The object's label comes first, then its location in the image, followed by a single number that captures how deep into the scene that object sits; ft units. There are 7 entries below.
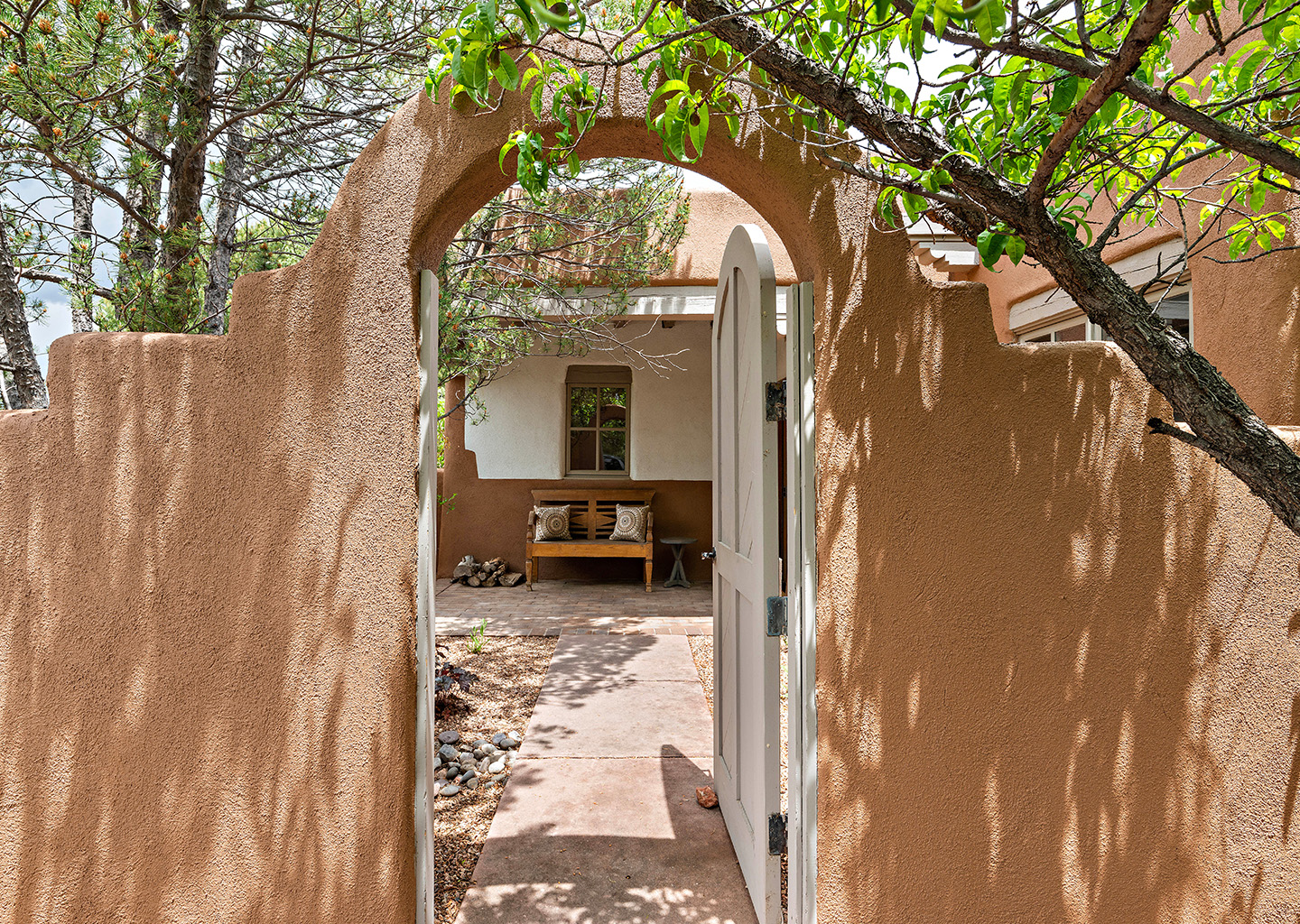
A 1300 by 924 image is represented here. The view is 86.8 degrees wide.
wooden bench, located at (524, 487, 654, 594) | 27.89
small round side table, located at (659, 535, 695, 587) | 29.12
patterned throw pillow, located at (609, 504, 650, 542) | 28.35
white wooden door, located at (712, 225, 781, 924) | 7.59
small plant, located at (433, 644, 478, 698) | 14.43
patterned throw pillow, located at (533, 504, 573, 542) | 28.40
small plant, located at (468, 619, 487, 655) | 18.83
